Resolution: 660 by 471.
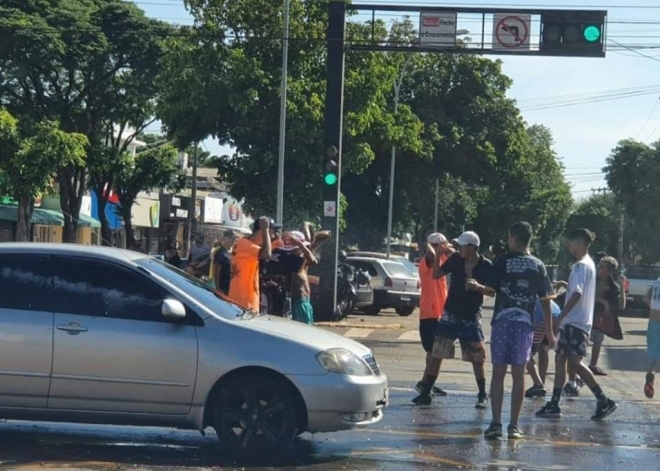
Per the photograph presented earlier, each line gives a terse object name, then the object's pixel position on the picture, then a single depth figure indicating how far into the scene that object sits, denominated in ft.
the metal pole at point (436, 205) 183.15
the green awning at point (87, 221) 154.65
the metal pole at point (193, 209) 154.71
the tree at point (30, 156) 122.62
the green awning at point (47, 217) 147.23
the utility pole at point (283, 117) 84.89
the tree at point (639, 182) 174.50
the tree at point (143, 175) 156.91
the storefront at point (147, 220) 186.60
